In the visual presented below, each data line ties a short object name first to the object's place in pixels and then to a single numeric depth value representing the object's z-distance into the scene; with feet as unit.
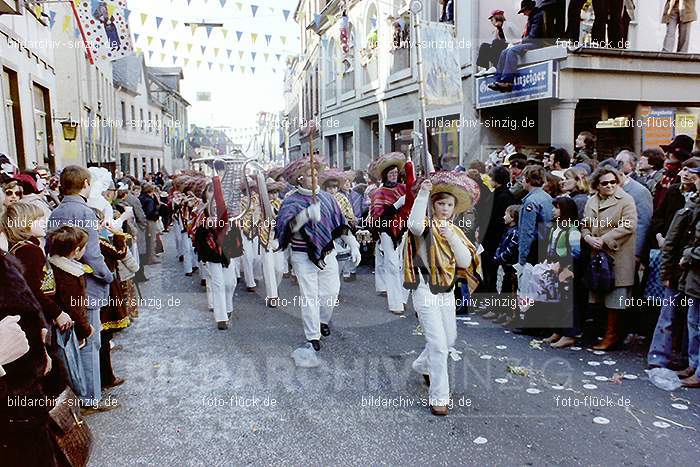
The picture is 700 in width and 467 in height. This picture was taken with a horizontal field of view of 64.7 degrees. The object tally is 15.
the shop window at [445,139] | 44.70
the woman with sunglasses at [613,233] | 17.47
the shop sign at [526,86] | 34.30
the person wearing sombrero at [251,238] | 26.58
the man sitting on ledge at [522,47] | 35.68
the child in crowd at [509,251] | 21.21
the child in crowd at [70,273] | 12.57
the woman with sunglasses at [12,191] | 17.18
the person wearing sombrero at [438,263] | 13.83
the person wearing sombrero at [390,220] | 22.86
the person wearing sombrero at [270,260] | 25.33
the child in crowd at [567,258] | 18.43
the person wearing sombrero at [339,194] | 22.25
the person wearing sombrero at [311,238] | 19.01
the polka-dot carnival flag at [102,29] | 36.60
